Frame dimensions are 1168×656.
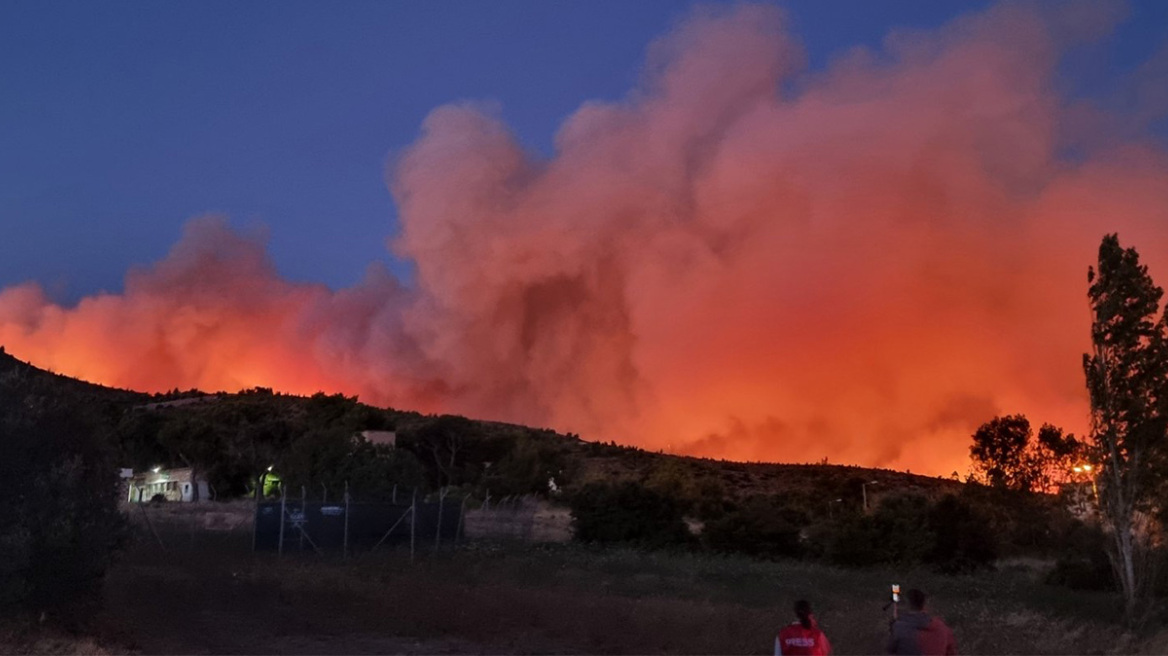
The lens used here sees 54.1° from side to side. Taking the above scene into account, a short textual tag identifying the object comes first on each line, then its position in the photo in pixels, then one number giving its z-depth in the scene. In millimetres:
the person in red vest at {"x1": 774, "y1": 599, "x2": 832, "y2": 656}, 10133
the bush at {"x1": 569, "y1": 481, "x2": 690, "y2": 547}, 42219
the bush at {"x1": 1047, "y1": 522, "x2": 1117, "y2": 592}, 33750
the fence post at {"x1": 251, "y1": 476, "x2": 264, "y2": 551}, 31016
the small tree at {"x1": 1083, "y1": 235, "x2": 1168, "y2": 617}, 25547
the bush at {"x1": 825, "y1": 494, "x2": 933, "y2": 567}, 40594
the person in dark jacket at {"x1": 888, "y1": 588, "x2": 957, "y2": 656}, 10172
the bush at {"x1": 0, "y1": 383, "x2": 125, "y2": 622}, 14922
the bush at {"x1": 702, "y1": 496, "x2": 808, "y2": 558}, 42156
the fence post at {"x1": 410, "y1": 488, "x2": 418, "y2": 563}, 32594
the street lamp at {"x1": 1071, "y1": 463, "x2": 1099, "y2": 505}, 26719
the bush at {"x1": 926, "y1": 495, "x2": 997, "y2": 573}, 41750
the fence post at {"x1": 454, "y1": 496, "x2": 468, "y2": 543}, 35906
